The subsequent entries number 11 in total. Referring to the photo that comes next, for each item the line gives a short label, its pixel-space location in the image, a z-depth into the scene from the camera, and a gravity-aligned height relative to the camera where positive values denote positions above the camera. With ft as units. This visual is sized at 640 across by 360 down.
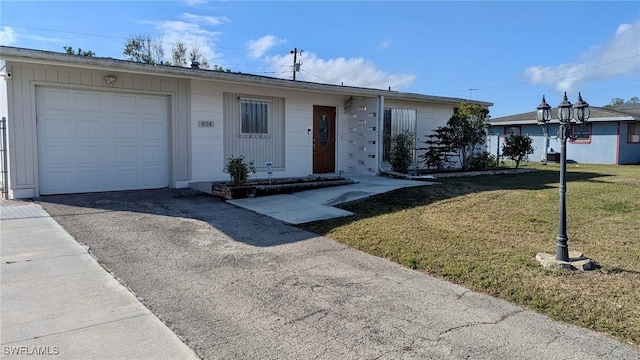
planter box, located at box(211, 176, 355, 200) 30.37 -2.47
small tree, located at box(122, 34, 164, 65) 108.47 +25.79
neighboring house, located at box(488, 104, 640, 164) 76.33 +2.23
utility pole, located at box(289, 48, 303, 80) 106.93 +22.54
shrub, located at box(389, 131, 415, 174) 43.86 +0.00
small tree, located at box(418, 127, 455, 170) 47.14 +0.34
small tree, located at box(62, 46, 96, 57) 91.00 +21.50
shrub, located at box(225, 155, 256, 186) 30.86 -1.29
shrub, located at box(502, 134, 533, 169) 52.90 +0.76
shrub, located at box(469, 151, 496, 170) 49.34 -0.99
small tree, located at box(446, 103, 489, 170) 44.88 +2.81
